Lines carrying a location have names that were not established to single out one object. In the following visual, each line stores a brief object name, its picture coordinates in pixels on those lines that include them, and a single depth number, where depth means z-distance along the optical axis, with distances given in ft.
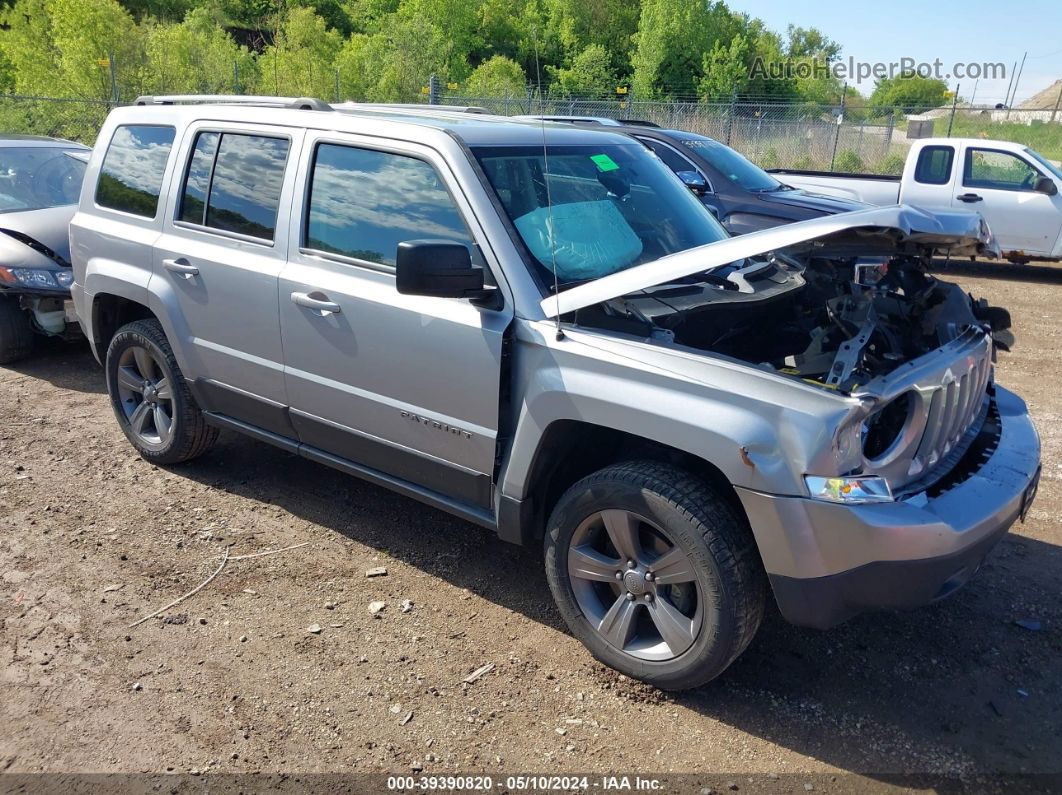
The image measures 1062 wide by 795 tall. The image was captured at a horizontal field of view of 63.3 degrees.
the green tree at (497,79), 83.61
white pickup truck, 38.19
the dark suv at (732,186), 30.50
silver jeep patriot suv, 9.11
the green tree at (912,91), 276.82
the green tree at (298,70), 73.72
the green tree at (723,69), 133.80
